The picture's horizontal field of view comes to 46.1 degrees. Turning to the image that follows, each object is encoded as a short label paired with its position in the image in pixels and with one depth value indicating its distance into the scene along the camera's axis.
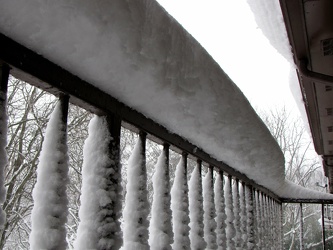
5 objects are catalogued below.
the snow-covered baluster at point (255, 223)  2.35
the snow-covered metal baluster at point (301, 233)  4.26
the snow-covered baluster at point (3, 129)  0.52
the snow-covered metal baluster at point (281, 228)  4.18
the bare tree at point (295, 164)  19.41
